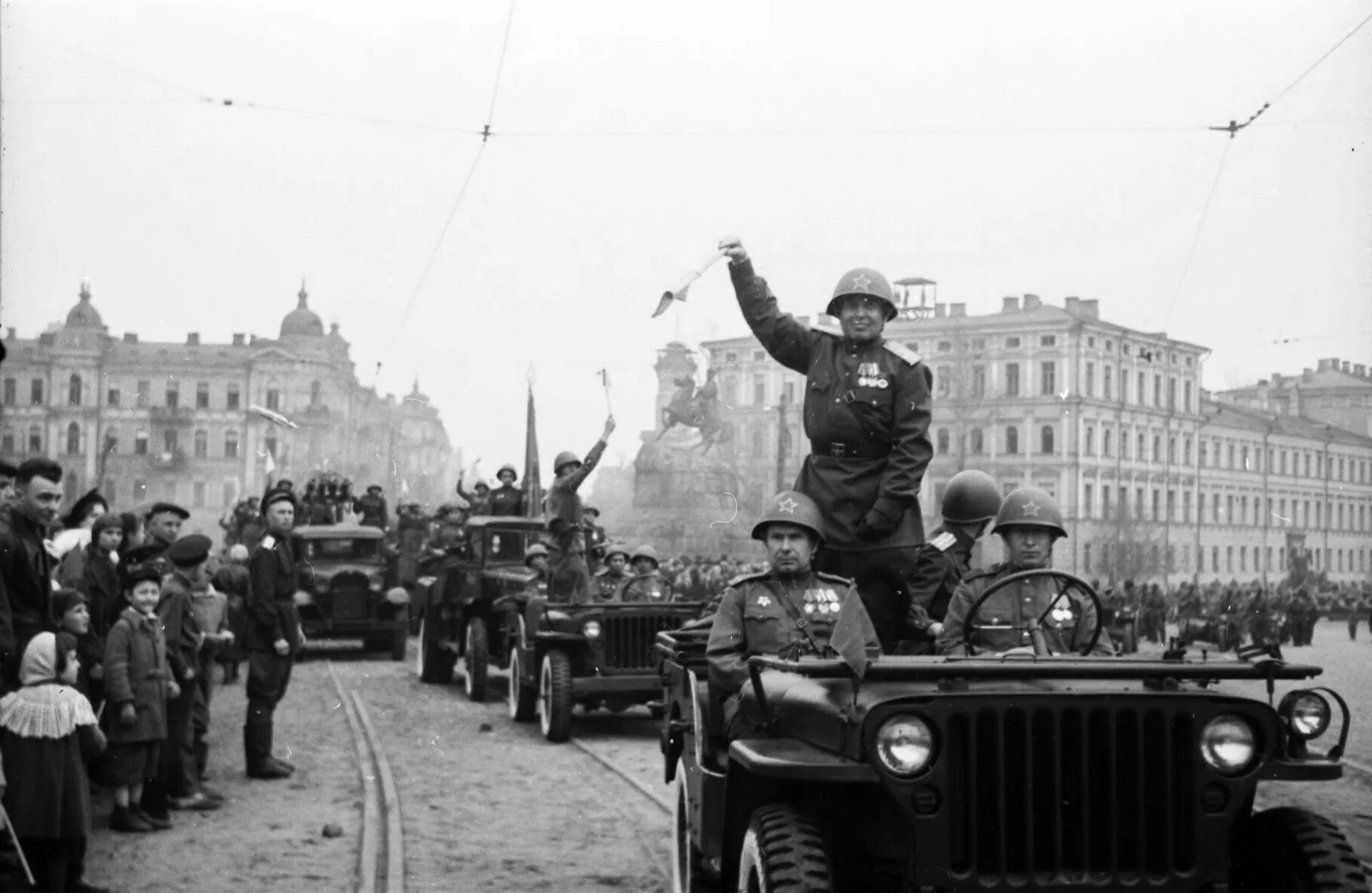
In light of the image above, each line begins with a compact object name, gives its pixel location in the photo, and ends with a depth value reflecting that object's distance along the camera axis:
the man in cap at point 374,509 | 27.83
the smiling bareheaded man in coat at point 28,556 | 7.47
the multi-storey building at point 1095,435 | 47.62
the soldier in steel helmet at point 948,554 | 7.31
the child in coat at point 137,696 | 9.10
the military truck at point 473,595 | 17.94
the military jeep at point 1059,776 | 4.37
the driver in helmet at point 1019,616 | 5.96
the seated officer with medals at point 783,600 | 6.12
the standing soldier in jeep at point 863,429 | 7.27
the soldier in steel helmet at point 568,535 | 15.49
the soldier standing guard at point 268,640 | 11.26
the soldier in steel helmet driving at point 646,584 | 14.61
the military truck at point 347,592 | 24.06
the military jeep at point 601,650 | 13.77
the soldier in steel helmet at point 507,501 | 21.33
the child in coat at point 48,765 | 7.21
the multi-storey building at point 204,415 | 52.53
